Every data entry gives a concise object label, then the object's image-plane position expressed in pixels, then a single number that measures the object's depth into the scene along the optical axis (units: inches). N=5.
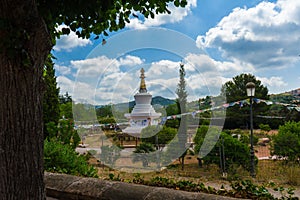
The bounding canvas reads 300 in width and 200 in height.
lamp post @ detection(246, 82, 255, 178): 294.6
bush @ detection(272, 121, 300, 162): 288.8
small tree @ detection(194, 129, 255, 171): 272.5
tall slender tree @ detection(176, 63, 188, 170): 308.5
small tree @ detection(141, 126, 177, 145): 309.3
